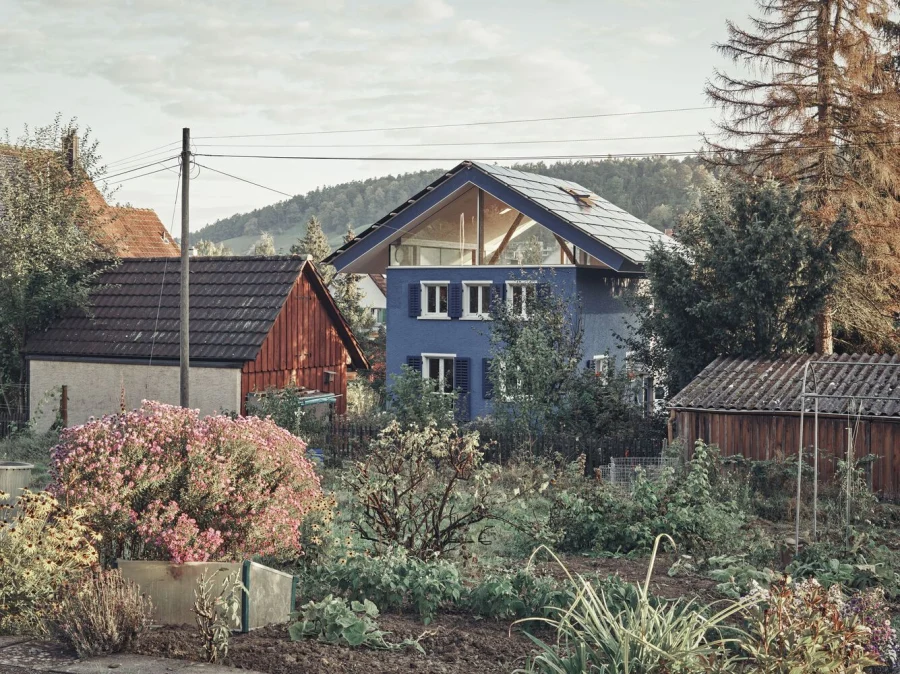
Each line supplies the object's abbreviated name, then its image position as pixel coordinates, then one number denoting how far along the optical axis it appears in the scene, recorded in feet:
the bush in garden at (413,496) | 31.22
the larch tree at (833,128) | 71.67
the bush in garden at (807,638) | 17.63
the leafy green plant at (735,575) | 26.12
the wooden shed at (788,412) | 53.52
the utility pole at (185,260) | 71.77
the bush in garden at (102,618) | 22.17
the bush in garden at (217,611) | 21.58
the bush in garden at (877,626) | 20.93
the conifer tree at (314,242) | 222.69
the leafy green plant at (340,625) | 22.31
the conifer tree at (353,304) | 171.53
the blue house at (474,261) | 94.84
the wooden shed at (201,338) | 78.64
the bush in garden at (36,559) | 24.89
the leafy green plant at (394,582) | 25.21
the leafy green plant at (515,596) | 24.52
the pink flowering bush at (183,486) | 27.17
